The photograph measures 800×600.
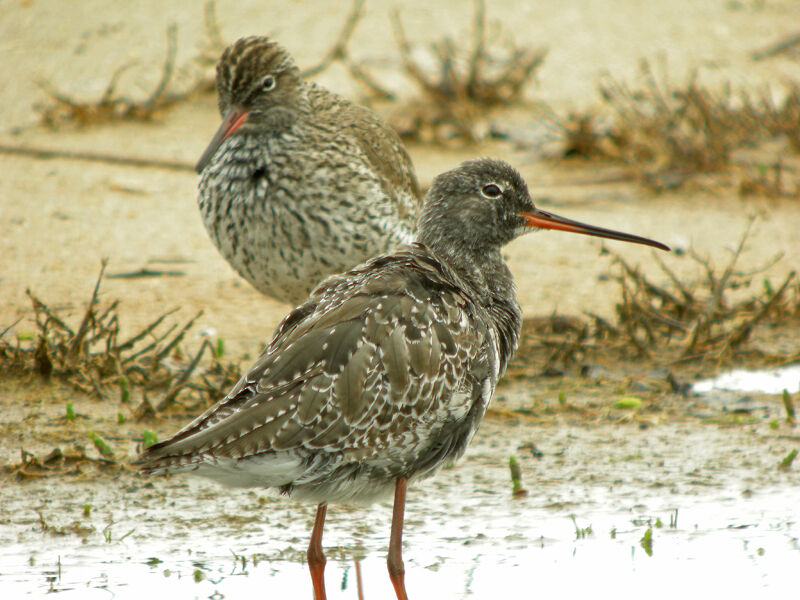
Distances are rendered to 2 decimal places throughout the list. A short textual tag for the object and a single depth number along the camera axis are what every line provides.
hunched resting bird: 13.66
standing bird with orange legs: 8.92
